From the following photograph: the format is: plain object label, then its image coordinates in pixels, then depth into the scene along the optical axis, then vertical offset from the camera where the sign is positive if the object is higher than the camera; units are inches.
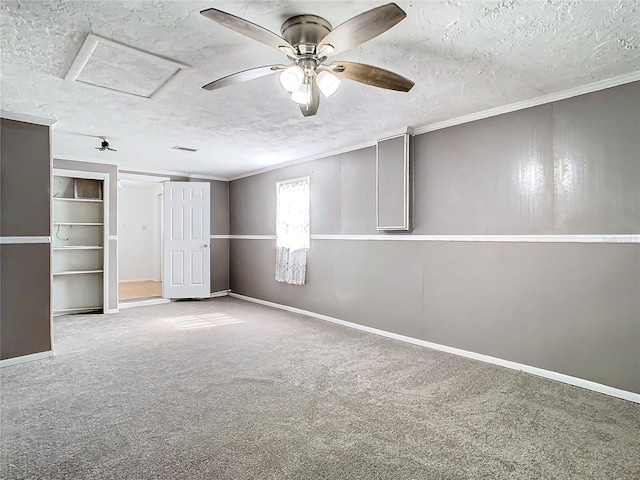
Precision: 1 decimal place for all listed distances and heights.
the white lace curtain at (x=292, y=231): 220.1 +4.1
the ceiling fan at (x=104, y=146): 177.1 +45.1
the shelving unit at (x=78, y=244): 221.3 -3.7
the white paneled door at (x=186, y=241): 259.0 -2.3
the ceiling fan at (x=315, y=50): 64.4 +37.4
